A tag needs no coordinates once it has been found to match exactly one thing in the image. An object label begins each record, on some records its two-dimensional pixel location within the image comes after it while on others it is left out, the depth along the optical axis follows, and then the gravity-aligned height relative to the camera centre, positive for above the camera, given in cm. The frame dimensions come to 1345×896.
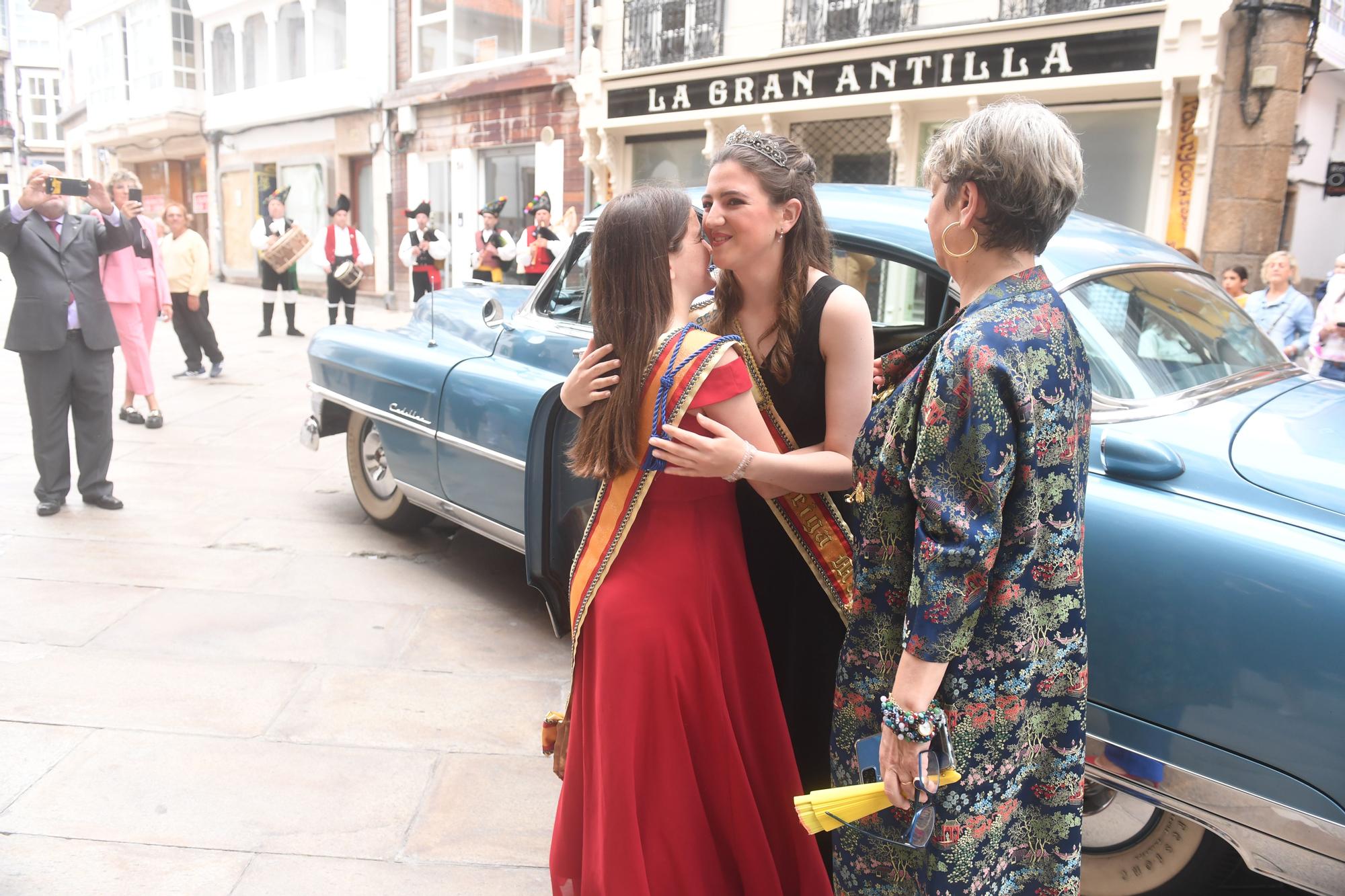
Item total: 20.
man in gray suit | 559 -62
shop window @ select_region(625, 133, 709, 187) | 1495 +122
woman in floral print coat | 152 -44
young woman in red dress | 198 -78
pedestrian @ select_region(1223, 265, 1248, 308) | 830 -17
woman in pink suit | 767 -57
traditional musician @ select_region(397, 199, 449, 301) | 1330 -21
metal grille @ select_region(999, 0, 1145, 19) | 1051 +258
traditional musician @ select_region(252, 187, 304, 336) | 1348 -21
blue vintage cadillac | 204 -62
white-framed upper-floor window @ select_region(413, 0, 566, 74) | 1694 +353
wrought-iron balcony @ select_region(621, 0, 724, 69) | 1402 +294
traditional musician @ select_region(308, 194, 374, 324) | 1322 -33
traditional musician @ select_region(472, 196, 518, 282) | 1212 -17
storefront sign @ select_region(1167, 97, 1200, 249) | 1045 +88
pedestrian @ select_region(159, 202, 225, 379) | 1012 -64
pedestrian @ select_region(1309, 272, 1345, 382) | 681 -47
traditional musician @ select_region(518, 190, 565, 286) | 1117 -11
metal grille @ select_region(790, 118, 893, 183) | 1302 +127
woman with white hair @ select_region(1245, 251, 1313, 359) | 725 -34
